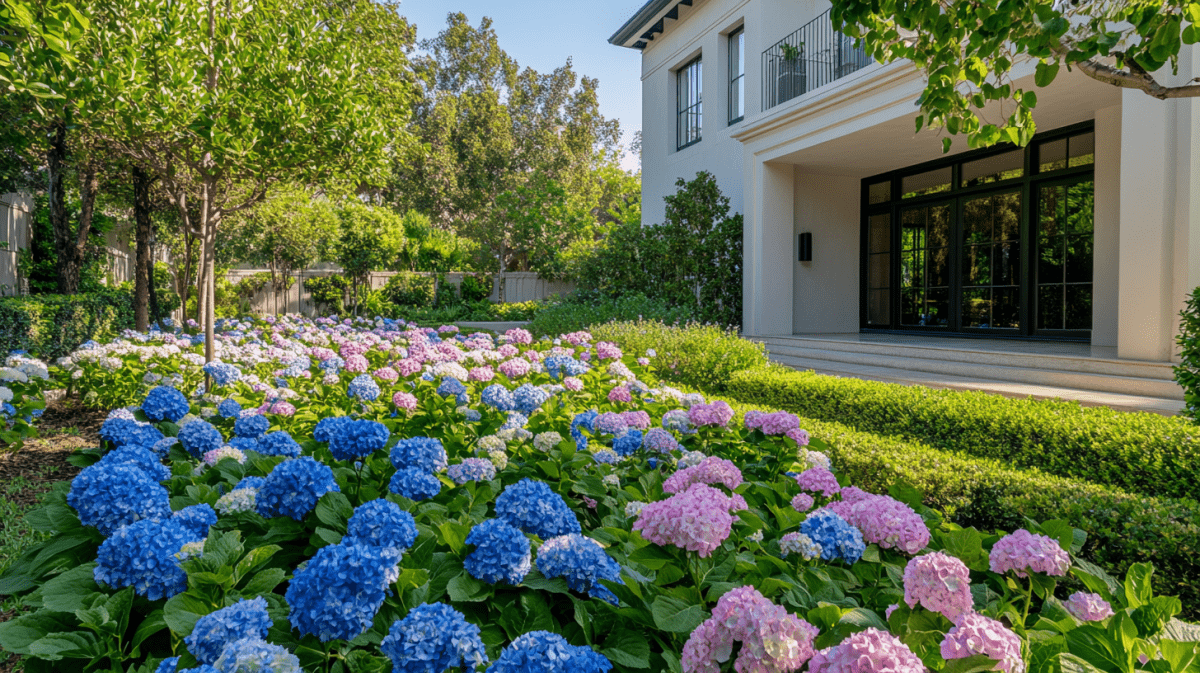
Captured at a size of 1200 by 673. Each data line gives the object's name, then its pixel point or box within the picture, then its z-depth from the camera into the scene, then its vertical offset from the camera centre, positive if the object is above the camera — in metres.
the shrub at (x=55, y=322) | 5.47 -0.10
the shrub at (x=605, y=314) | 9.88 -0.10
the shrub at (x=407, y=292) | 18.08 +0.51
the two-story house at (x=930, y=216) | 5.27 +1.17
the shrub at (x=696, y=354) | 6.50 -0.50
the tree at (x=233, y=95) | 3.84 +1.44
